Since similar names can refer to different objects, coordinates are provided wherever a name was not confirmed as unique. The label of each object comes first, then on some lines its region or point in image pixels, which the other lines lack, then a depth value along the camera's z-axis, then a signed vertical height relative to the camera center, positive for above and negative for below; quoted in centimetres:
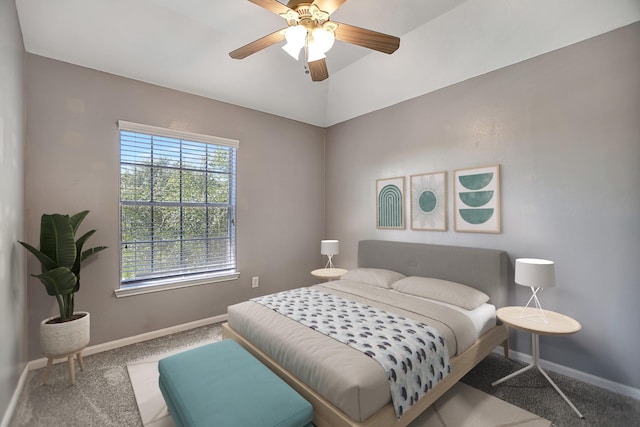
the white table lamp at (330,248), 390 -49
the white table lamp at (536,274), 209 -47
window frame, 291 -36
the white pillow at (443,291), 247 -74
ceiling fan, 169 +120
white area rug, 183 -137
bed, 147 -83
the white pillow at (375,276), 310 -73
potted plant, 216 -52
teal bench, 134 -95
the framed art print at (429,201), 316 +13
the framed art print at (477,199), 277 +13
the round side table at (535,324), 196 -82
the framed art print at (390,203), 357 +13
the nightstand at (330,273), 373 -82
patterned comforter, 160 -81
